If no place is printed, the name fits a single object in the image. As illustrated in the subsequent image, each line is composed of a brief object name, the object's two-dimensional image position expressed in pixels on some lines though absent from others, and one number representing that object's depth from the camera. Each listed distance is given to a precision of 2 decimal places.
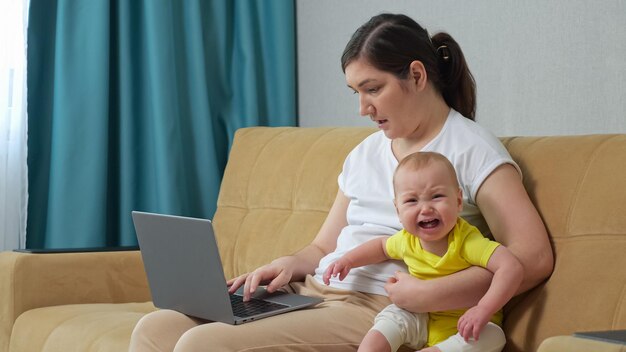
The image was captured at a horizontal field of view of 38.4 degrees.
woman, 1.63
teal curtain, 3.11
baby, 1.56
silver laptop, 1.65
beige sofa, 1.63
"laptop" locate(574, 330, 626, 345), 1.07
